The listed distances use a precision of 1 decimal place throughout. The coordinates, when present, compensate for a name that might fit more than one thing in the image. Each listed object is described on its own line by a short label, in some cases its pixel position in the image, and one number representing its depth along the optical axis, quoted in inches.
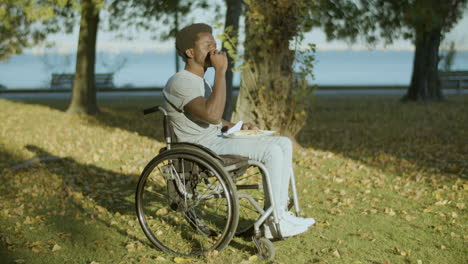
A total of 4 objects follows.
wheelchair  133.8
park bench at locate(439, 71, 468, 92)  718.5
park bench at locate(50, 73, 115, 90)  898.1
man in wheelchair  138.0
